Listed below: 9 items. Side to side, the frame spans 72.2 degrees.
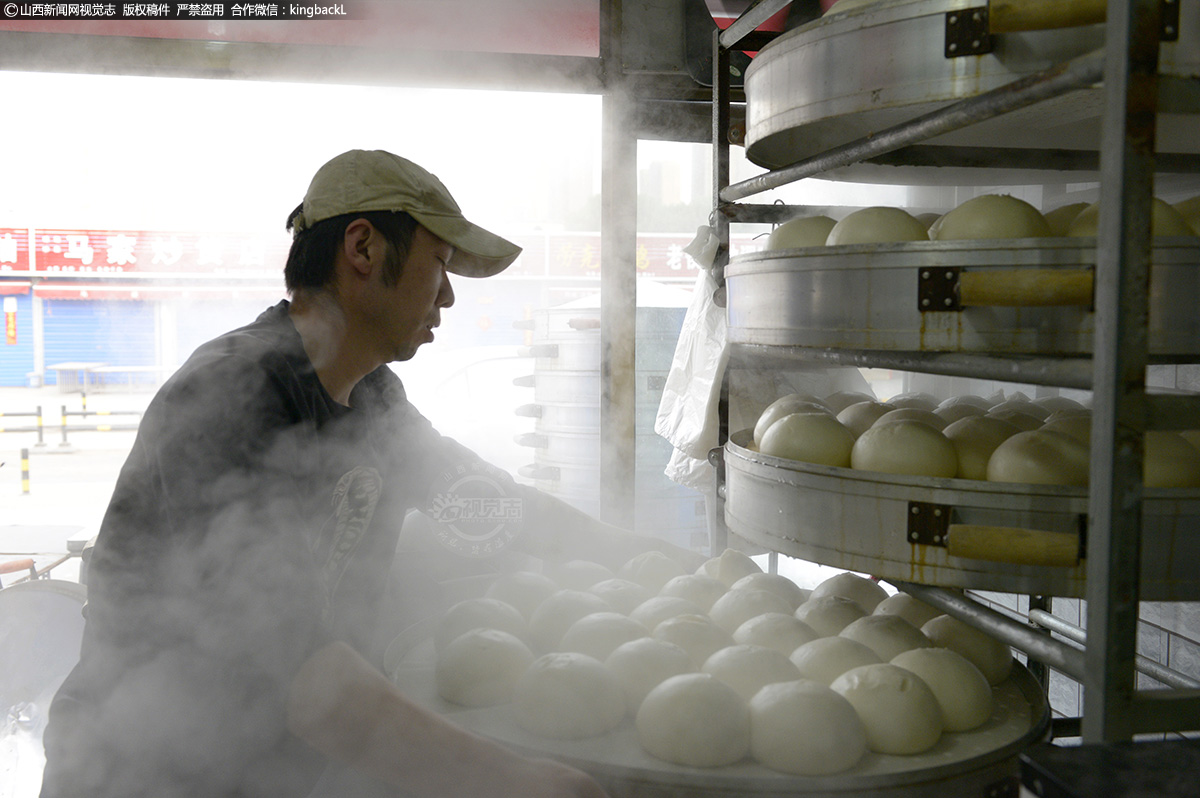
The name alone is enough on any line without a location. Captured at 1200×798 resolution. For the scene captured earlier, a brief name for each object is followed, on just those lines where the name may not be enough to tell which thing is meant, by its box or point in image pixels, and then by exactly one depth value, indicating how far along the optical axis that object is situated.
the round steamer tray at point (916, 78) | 0.89
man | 0.91
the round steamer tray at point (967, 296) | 0.80
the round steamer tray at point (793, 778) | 0.88
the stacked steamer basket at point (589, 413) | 3.07
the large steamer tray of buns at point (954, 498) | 0.84
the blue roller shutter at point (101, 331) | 3.18
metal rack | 0.71
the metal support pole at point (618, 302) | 2.94
